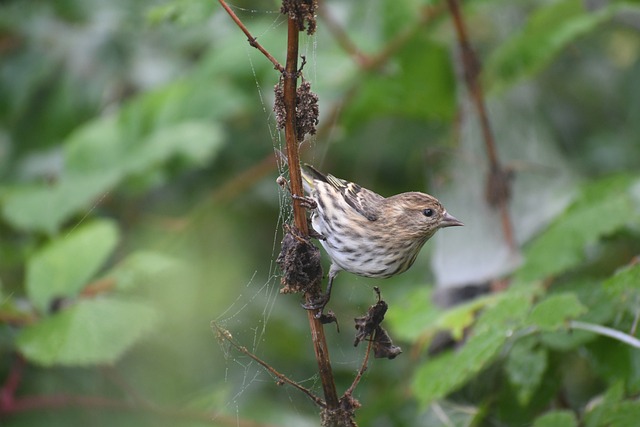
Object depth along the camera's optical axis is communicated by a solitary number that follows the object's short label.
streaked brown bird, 4.64
